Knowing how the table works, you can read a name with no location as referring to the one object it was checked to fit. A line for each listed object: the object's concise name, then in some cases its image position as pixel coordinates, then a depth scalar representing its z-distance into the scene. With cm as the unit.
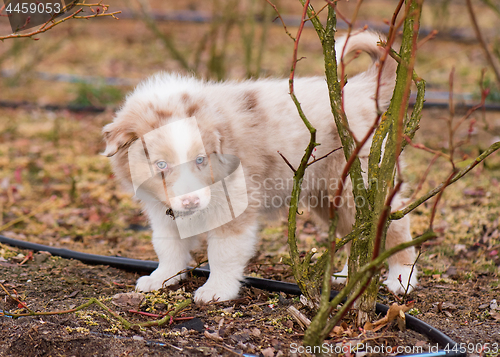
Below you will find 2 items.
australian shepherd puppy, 252
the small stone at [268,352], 213
